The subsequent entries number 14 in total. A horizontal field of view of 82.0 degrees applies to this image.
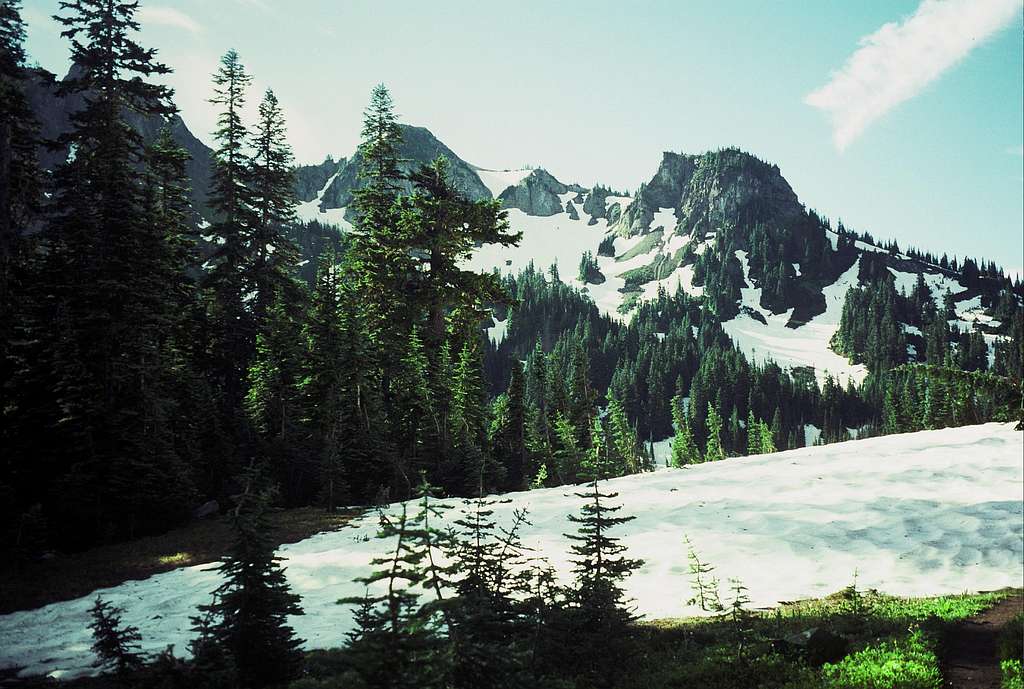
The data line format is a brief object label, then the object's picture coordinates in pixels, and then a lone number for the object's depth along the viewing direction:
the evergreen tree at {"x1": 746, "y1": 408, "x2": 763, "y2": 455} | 79.31
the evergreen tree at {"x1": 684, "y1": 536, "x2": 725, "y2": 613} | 13.66
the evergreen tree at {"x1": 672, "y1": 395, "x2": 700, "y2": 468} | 75.38
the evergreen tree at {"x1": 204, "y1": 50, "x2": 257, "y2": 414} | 32.19
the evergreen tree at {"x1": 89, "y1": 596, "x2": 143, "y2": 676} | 8.20
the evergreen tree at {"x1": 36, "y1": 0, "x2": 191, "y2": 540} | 19.47
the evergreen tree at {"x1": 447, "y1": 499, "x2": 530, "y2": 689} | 6.35
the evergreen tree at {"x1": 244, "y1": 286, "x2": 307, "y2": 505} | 26.17
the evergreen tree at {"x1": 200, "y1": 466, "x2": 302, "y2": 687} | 8.13
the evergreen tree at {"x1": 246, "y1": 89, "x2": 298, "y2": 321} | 33.25
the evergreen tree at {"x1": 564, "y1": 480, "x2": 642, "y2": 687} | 9.16
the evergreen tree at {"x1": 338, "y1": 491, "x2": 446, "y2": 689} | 5.58
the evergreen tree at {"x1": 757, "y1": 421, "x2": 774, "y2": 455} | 76.87
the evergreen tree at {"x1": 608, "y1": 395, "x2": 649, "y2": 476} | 58.28
